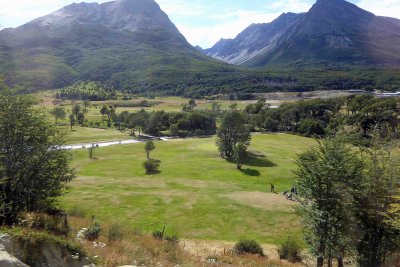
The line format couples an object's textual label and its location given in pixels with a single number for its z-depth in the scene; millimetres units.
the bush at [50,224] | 20031
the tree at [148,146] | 96750
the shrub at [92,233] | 24203
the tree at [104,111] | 179250
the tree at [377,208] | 26641
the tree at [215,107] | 195612
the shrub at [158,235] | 33469
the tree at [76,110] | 168500
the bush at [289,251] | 35562
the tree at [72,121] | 148750
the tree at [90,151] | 99750
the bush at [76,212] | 41712
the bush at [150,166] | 81688
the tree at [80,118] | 164612
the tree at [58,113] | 155112
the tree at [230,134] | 97875
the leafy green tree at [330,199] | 27734
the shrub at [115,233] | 25359
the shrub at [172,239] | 32794
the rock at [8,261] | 12802
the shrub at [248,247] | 35469
